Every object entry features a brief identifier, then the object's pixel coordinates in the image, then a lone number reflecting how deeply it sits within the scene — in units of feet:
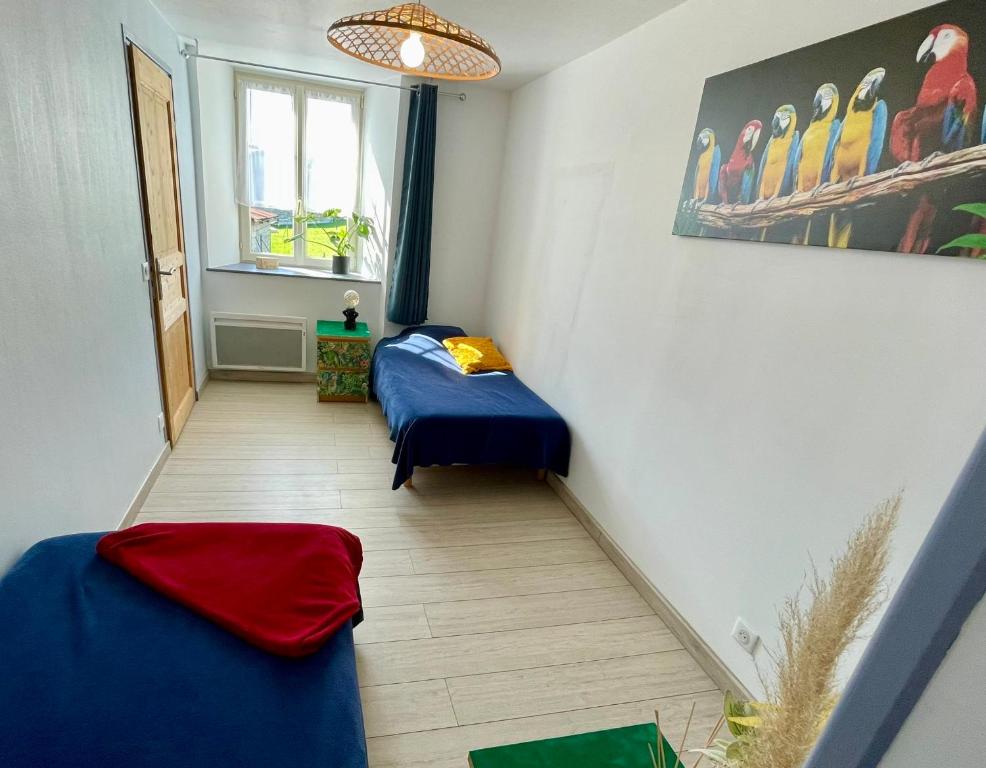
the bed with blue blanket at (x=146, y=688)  3.24
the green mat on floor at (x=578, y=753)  3.40
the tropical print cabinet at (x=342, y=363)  12.61
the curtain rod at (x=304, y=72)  10.82
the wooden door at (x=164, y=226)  8.23
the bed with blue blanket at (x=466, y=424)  9.12
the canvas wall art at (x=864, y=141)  3.89
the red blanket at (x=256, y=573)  4.22
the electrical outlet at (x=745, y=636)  5.59
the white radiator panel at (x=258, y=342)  13.12
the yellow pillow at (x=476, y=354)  11.97
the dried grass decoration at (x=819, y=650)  1.91
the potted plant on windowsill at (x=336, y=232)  14.44
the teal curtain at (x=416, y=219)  12.12
